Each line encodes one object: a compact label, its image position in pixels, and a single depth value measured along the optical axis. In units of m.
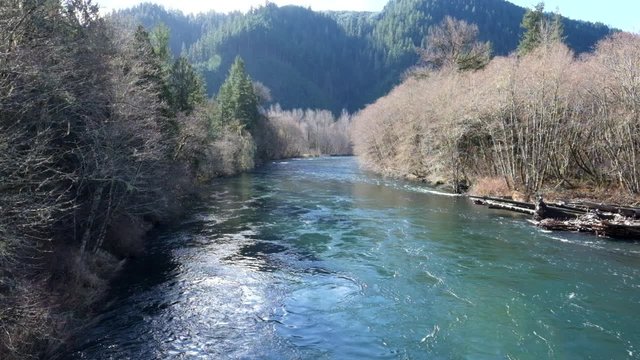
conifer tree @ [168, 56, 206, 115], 46.75
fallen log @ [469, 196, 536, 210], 34.47
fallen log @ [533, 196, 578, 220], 30.75
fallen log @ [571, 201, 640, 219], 28.63
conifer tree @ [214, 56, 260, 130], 85.62
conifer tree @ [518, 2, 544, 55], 69.78
